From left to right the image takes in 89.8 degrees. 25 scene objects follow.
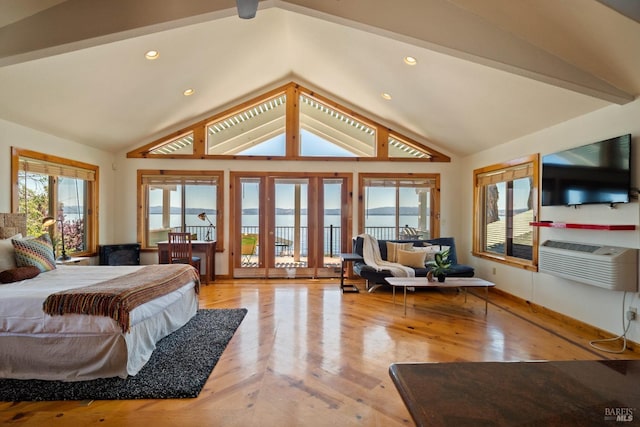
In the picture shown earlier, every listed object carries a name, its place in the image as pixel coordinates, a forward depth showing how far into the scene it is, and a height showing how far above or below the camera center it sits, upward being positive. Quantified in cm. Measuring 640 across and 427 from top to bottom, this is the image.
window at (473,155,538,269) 444 +2
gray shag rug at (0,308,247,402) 220 -125
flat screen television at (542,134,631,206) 304 +41
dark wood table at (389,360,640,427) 66 -42
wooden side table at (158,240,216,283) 544 -71
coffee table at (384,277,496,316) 401 -90
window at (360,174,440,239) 613 +12
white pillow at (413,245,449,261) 541 -64
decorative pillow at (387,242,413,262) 547 -62
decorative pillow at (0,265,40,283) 277 -56
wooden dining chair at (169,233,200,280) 518 -61
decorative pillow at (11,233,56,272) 303 -42
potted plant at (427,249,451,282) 412 -69
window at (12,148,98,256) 412 +21
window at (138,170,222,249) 595 +13
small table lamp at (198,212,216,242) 593 -27
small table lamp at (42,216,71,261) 390 -20
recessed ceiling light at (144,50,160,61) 353 +174
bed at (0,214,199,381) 231 -95
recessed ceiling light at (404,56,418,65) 369 +177
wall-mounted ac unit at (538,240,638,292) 294 -51
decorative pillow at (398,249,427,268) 524 -76
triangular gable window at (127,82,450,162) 599 +146
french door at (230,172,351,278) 603 -18
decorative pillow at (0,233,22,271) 294 -42
